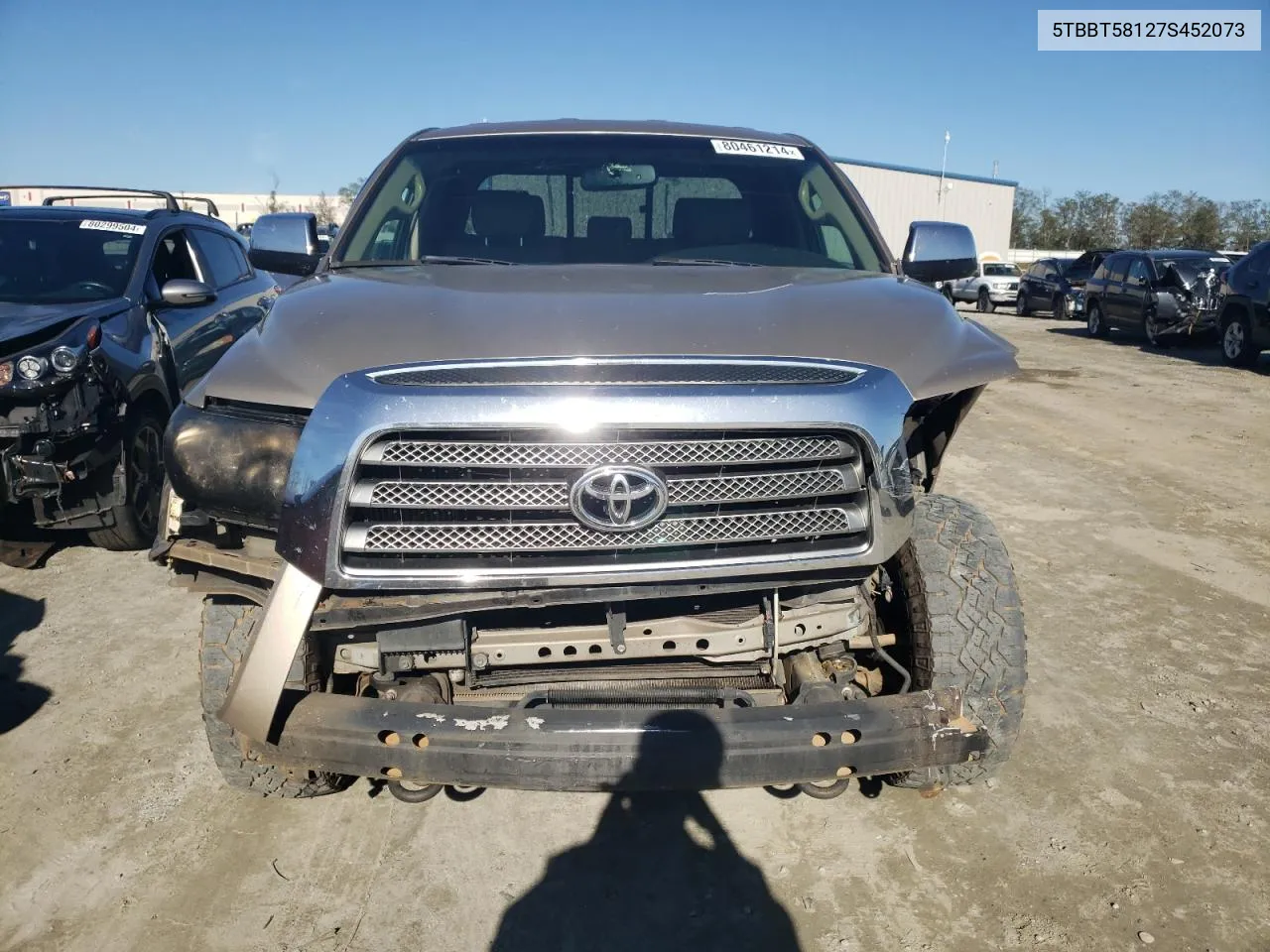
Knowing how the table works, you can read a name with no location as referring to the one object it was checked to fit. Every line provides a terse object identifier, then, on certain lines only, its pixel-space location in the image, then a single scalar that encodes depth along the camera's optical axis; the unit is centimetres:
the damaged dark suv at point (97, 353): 440
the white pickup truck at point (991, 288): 2688
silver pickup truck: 203
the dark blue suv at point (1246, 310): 1242
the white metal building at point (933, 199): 4222
